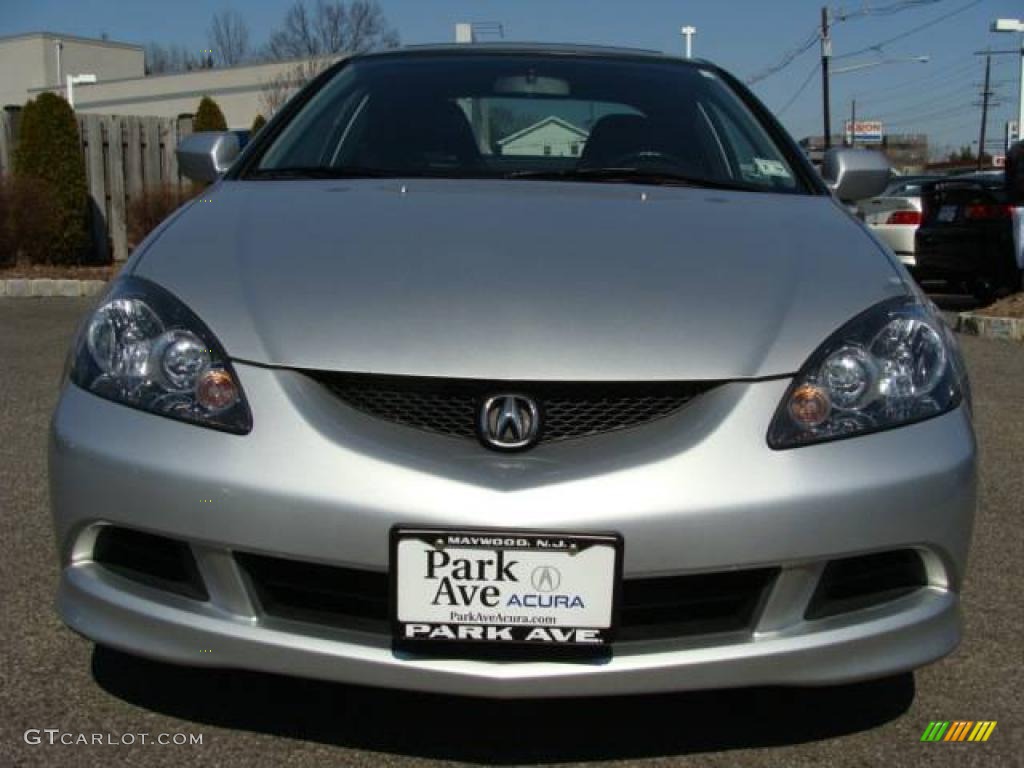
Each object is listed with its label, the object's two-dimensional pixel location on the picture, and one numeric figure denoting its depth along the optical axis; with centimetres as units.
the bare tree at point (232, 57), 5678
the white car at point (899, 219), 1163
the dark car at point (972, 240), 1028
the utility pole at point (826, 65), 3622
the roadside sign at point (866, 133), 6208
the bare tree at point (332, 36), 4400
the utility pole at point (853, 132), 6048
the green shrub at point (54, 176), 1186
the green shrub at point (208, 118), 1524
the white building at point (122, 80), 3375
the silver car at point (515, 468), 175
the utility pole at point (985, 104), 6162
